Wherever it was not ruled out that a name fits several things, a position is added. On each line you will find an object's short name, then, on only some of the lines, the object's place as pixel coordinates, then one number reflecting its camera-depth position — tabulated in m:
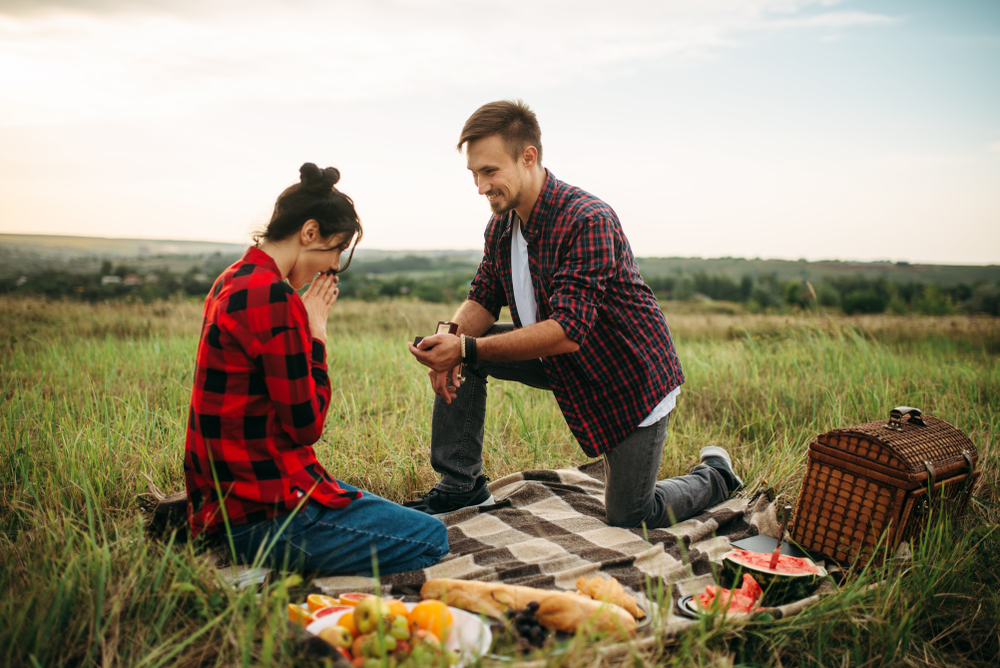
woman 2.10
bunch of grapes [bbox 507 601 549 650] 1.87
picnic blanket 2.59
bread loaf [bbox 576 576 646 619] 2.13
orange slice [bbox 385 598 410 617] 1.81
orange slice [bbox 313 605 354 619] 1.93
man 2.85
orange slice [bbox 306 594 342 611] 2.00
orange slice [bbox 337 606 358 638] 1.82
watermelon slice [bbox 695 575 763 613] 2.19
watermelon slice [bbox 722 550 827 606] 2.32
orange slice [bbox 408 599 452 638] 1.83
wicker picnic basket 2.62
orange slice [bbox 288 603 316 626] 1.88
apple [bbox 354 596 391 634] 1.72
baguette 1.93
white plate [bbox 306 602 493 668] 1.72
